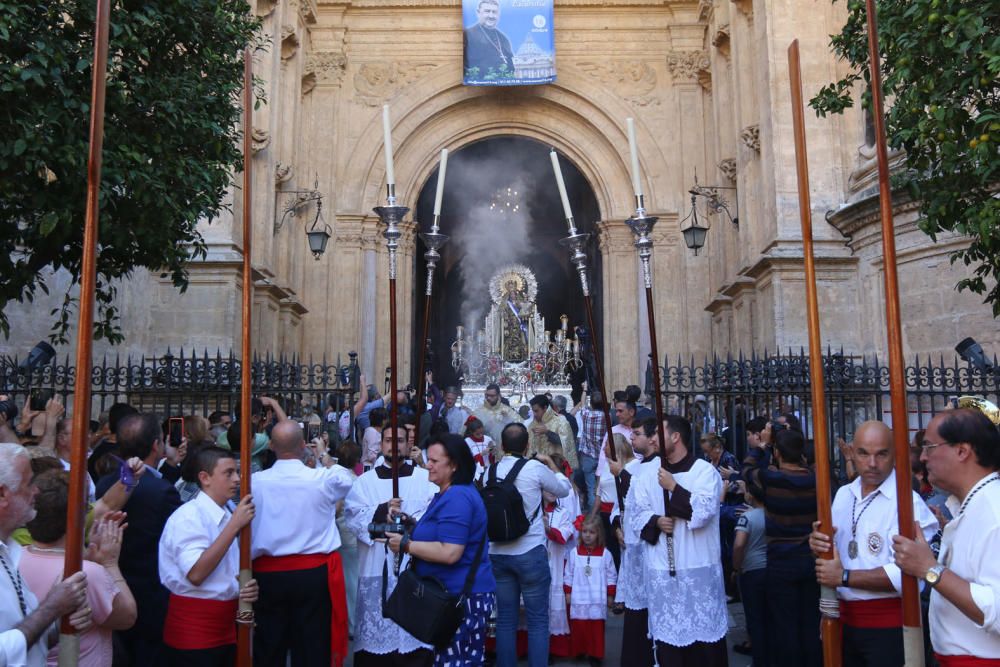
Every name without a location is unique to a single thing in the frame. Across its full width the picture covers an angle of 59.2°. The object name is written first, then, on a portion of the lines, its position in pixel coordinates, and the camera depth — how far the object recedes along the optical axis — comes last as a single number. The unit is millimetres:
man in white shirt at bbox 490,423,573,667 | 5906
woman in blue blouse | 4422
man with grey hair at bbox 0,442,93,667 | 2670
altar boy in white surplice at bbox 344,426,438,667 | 5457
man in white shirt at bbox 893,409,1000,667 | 2918
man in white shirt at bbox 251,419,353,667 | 4762
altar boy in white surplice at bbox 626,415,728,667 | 5219
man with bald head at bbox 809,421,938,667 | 4129
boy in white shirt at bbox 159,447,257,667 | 4199
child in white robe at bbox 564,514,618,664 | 6996
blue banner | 19109
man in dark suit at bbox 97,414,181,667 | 4582
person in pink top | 3291
